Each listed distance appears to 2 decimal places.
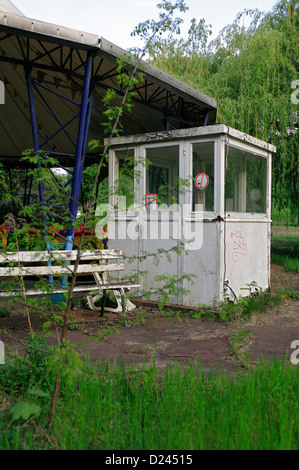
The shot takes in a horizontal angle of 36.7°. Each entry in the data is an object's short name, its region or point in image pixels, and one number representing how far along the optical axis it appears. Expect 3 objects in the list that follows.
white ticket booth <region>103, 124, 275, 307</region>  6.46
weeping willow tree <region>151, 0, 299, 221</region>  10.46
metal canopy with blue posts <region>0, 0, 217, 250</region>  5.88
